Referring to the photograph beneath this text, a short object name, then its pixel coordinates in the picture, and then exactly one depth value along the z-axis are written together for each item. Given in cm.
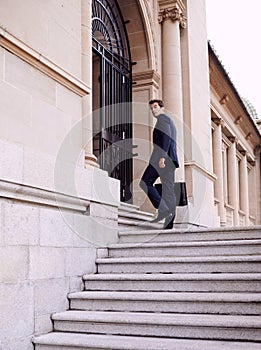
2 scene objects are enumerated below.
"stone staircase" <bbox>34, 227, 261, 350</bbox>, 418
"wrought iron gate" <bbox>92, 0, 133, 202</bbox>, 920
